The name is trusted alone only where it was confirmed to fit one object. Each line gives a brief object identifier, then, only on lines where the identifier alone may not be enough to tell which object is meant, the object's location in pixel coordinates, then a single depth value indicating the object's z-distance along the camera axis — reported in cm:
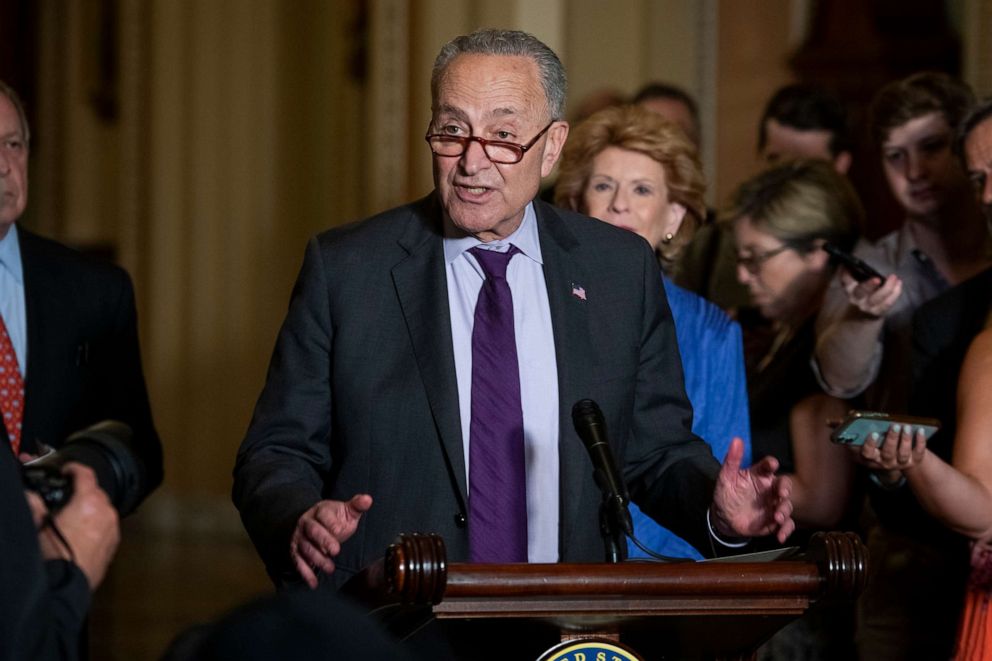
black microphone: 435
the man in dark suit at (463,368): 498
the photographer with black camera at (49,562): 325
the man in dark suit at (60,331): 630
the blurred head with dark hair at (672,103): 996
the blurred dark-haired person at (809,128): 928
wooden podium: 398
